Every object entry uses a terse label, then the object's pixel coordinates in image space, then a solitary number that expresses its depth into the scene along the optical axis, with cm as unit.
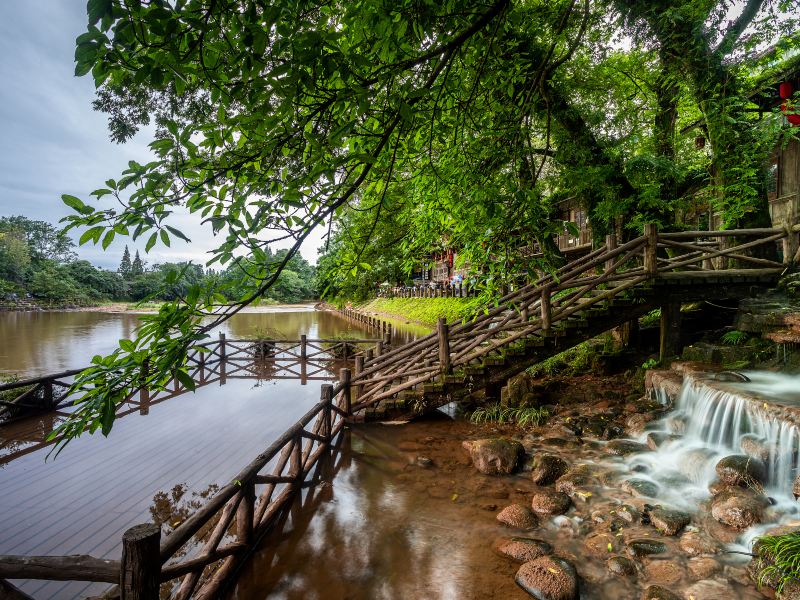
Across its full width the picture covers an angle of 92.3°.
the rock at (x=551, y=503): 495
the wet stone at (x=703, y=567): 373
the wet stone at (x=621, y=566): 387
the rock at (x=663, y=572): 371
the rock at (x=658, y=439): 633
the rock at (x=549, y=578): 360
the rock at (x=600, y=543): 418
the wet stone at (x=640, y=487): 515
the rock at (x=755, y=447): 501
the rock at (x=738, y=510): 428
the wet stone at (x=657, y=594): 343
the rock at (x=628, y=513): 466
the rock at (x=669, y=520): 438
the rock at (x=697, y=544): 401
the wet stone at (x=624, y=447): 635
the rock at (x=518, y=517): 472
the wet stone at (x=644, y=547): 406
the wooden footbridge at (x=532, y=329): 751
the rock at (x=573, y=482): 542
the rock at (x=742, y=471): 485
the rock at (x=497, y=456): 607
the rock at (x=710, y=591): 347
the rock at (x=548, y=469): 574
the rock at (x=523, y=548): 415
